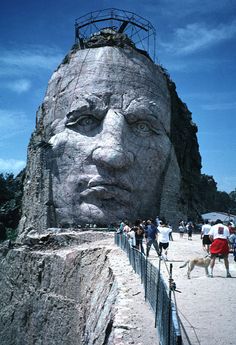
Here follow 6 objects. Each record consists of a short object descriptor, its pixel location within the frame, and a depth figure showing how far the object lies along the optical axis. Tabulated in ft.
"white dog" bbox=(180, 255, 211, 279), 32.63
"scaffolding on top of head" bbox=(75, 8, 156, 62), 98.07
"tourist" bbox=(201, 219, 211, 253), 47.65
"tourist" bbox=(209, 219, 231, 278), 32.40
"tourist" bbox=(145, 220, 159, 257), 43.68
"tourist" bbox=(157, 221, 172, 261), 42.01
